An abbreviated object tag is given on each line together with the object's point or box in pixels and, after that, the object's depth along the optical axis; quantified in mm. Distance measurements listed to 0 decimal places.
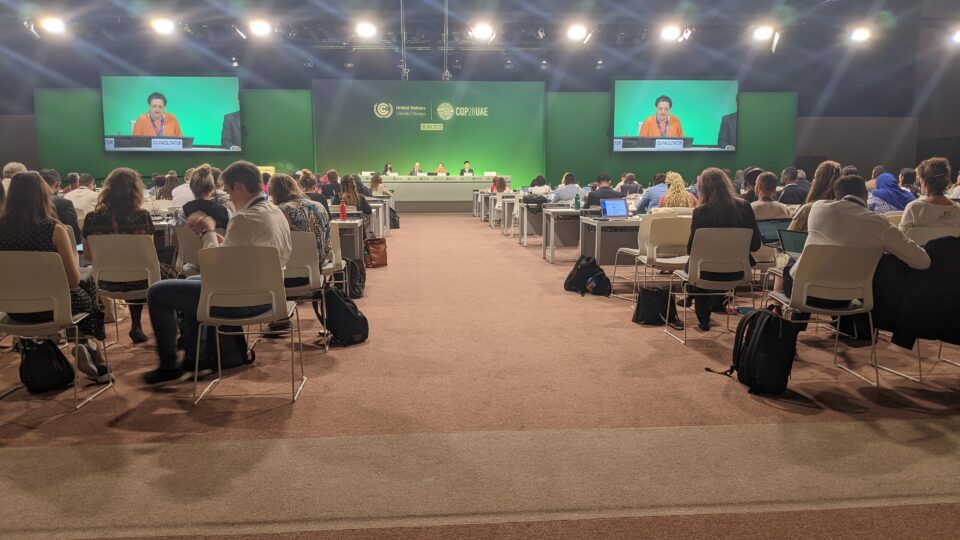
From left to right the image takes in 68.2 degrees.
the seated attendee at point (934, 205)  4586
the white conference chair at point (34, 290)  3553
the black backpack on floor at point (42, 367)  3961
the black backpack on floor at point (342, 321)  5039
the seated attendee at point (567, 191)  10711
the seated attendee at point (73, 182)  8898
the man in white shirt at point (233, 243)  3941
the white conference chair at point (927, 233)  4555
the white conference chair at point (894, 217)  5965
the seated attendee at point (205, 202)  4934
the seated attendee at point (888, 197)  6996
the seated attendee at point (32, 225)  3826
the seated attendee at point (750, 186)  7590
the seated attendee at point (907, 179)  8658
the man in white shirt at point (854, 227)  3869
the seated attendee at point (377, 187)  13286
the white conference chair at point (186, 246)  5188
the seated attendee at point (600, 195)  9312
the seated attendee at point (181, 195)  8185
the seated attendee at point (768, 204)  6246
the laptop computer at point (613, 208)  7922
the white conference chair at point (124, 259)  4641
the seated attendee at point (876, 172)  10340
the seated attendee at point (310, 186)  8312
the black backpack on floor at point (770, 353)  3857
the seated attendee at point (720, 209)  5164
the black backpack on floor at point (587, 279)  7090
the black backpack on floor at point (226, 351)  4430
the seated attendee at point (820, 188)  4930
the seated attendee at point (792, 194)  8203
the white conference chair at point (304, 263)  4801
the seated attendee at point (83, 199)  8141
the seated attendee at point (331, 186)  11317
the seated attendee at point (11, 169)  6966
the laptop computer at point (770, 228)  6148
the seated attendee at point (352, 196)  9680
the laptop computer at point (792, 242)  4863
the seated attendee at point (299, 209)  4938
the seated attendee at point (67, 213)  6005
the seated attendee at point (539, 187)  12547
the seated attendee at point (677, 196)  7543
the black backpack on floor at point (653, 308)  5734
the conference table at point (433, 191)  18156
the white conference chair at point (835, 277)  3906
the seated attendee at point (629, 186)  11398
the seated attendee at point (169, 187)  8969
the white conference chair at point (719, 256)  4980
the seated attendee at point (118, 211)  4836
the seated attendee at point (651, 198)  8422
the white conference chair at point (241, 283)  3652
